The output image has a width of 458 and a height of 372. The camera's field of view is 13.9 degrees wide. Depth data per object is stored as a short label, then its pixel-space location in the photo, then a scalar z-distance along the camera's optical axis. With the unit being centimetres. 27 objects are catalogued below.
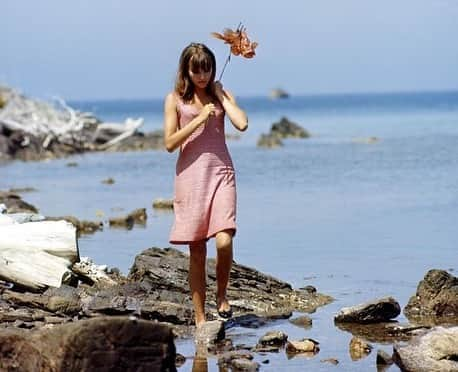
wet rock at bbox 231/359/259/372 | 1196
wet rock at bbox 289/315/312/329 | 1449
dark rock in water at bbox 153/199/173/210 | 3195
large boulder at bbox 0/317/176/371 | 1006
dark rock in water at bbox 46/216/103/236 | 2635
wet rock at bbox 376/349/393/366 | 1209
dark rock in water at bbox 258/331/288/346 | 1320
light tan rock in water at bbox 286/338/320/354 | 1288
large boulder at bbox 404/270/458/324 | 1489
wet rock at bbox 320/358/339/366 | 1233
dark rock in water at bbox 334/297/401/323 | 1434
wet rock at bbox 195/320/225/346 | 1324
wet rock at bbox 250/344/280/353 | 1288
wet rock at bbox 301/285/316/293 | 1676
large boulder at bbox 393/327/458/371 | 1159
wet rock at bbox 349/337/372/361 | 1264
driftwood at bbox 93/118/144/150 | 7246
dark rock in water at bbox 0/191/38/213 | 2908
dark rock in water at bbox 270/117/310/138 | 8345
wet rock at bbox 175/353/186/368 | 1226
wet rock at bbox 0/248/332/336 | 1438
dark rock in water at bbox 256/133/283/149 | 7035
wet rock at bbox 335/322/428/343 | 1354
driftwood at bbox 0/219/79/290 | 1569
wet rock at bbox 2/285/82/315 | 1454
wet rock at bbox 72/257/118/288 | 1619
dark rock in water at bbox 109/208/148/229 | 2765
